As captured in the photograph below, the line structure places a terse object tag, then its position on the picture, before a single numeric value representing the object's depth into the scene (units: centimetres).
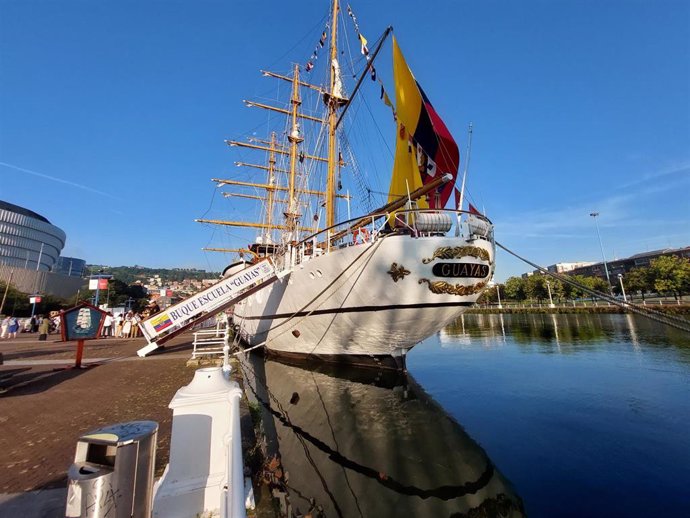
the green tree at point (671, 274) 4188
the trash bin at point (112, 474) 165
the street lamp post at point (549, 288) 5587
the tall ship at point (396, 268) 926
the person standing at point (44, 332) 1916
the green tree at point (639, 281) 4772
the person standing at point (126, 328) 2252
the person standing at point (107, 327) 2273
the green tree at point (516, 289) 6852
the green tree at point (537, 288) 6303
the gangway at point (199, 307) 862
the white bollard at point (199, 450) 244
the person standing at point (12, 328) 2120
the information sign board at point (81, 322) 923
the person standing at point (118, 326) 2340
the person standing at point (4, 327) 2126
